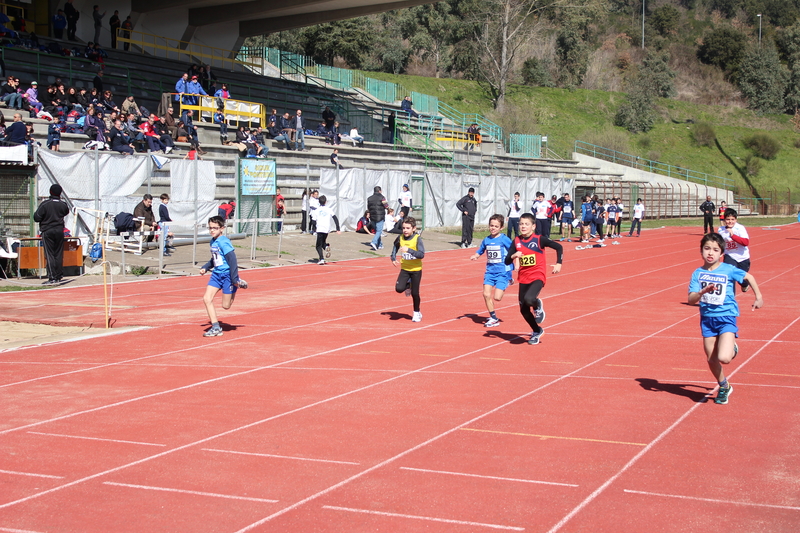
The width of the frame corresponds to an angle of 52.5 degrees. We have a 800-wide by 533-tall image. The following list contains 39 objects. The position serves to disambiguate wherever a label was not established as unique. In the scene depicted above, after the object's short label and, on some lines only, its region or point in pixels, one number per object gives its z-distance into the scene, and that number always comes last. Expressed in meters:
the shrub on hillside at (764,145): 72.12
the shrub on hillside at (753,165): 70.44
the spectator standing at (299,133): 34.00
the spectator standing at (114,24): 37.09
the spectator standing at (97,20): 35.81
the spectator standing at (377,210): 28.56
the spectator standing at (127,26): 38.94
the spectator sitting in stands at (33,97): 25.56
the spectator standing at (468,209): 29.81
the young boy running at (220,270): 11.84
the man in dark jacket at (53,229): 18.06
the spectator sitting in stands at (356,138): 38.97
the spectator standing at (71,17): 34.47
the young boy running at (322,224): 23.60
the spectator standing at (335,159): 33.23
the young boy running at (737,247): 13.62
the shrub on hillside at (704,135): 73.12
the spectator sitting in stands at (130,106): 28.02
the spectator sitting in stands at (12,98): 24.86
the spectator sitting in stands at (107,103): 27.62
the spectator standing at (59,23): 34.12
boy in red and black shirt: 11.29
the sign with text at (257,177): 28.06
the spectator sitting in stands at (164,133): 26.94
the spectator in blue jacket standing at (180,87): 32.25
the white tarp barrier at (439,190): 32.19
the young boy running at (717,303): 7.85
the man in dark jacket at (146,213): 21.88
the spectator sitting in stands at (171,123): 28.91
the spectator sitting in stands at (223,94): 34.22
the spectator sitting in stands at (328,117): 38.75
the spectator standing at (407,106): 47.88
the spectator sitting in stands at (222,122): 31.22
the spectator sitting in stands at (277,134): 33.56
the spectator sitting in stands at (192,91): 32.62
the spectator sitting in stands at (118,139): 24.27
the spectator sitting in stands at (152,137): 26.08
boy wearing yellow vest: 13.37
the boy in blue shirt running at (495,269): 12.84
